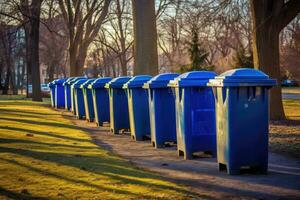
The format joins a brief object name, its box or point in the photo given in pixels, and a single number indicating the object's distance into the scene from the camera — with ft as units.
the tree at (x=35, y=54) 110.63
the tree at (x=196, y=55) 125.72
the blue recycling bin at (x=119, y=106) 45.75
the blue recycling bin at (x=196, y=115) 30.40
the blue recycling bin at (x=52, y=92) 95.84
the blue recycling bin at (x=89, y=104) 59.47
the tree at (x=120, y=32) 141.79
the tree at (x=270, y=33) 53.67
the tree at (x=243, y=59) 129.90
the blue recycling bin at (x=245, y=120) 25.14
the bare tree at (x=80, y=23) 114.52
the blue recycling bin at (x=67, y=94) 83.92
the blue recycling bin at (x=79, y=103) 65.46
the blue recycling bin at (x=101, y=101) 53.83
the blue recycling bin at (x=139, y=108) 40.09
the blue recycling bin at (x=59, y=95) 92.22
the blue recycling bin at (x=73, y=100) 71.78
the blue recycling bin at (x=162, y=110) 35.35
